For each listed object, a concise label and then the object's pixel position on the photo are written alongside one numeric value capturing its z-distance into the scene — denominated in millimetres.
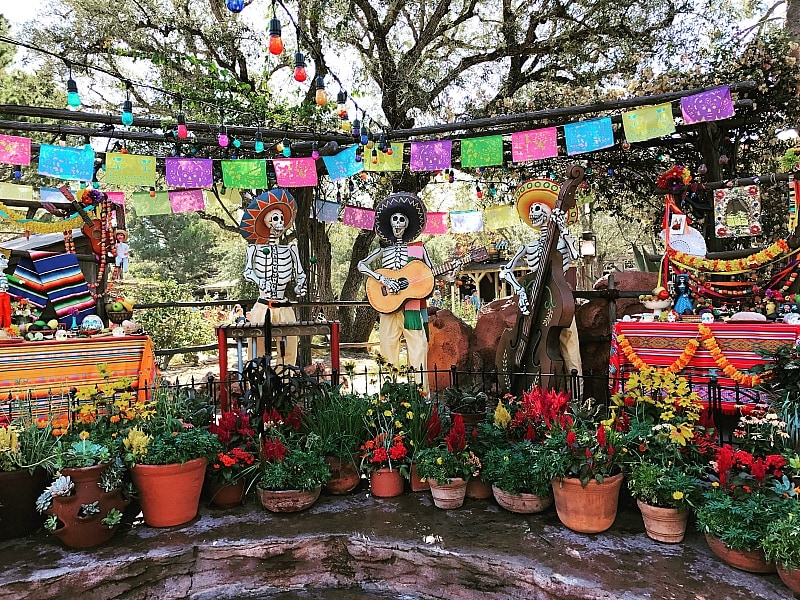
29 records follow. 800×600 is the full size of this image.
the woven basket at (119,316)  5879
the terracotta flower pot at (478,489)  3701
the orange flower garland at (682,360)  4562
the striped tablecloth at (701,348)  4258
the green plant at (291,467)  3516
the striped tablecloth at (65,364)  4719
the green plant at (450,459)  3551
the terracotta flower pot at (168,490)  3305
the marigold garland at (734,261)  4641
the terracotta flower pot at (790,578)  2436
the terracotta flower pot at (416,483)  3834
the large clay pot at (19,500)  3178
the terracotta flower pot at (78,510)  3035
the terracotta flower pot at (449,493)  3537
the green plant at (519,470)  3314
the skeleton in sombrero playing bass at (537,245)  5383
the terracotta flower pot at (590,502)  3098
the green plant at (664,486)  2943
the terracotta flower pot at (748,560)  2627
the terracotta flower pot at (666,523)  2955
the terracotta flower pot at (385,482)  3795
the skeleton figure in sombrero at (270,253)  6004
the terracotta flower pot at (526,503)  3414
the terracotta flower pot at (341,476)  3822
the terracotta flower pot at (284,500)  3496
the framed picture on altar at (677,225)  5379
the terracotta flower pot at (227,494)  3656
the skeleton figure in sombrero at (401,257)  6051
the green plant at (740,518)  2576
